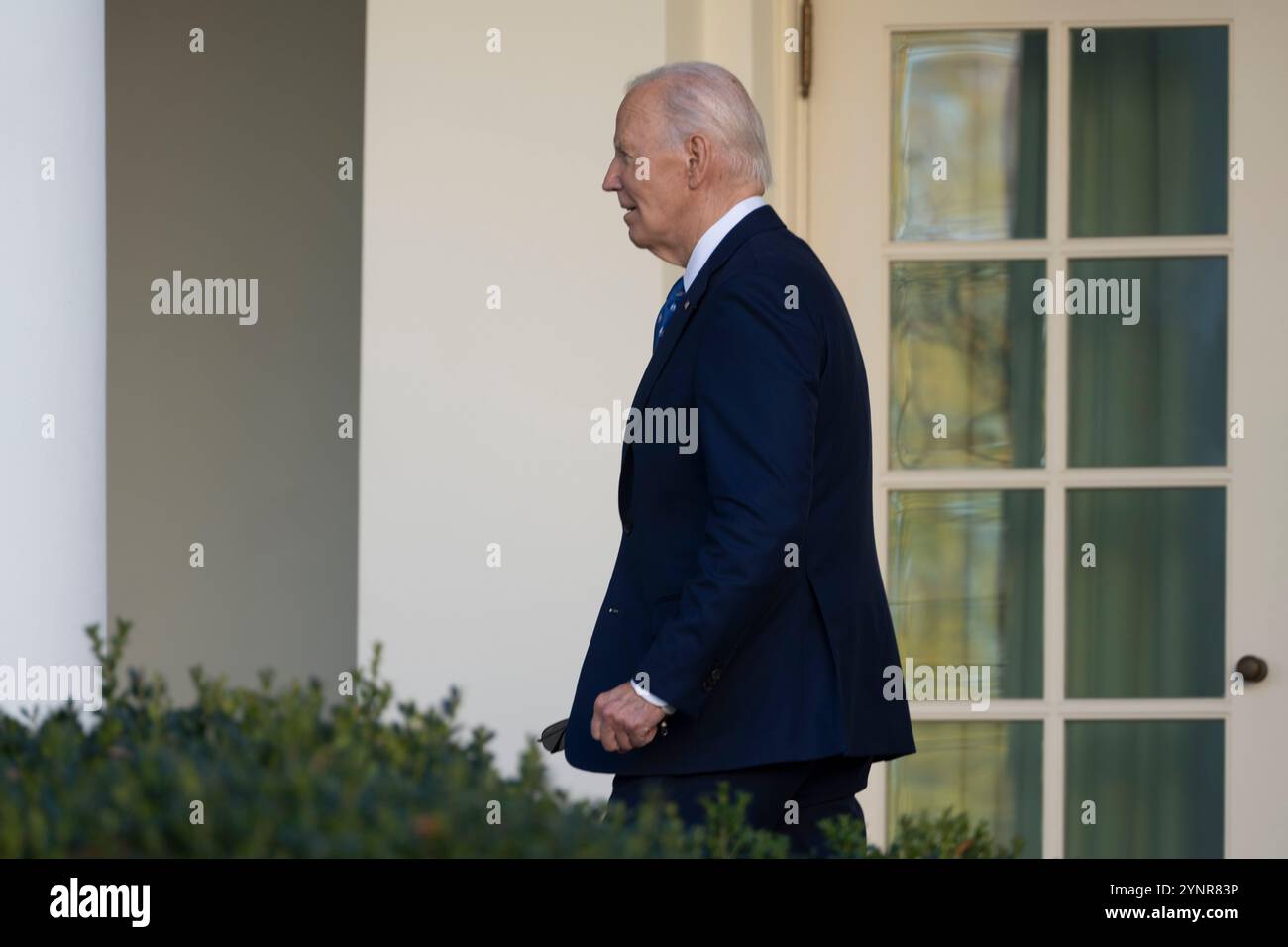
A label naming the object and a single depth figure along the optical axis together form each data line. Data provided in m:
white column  5.73
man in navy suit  4.55
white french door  7.94
